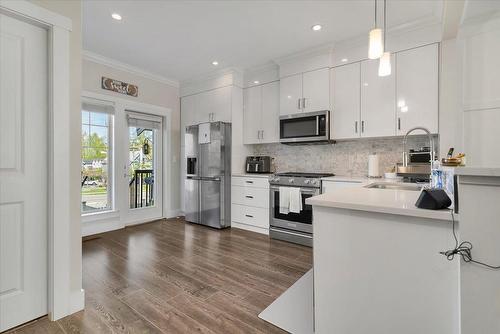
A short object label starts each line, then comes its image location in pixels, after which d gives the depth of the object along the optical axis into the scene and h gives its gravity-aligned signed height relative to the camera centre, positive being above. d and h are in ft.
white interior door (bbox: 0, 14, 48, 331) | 5.06 -0.11
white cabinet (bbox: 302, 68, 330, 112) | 10.90 +3.54
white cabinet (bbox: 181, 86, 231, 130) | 13.85 +3.65
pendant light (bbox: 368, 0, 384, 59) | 5.10 +2.62
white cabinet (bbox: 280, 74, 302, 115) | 11.68 +3.55
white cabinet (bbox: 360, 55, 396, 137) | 9.57 +2.63
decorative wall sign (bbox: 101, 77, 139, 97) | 12.30 +4.28
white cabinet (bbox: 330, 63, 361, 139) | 10.36 +2.83
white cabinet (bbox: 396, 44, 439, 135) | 8.73 +2.91
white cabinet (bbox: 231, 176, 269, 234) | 11.99 -1.94
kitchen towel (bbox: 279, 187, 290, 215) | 10.88 -1.55
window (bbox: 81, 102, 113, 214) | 12.09 +0.34
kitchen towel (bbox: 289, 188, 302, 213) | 10.55 -1.51
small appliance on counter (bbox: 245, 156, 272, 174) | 13.39 +0.06
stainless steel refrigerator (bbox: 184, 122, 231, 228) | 13.10 -0.47
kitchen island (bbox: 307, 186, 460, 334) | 3.34 -1.58
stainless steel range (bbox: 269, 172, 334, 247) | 10.34 -2.13
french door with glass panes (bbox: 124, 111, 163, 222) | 13.87 -0.04
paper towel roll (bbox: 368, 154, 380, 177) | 10.09 +0.00
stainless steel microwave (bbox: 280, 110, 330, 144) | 10.84 +1.83
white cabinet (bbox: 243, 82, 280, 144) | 12.93 +2.94
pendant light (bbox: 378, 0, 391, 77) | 5.56 +2.36
